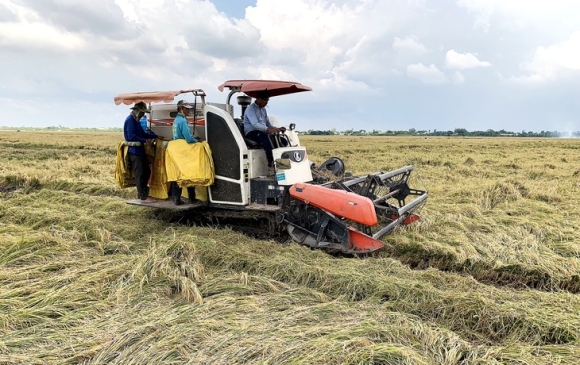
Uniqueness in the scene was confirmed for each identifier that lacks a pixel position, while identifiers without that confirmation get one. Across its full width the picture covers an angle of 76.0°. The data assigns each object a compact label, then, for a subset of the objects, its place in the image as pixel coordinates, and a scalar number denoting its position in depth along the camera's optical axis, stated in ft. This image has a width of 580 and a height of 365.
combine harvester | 16.76
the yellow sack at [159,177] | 21.91
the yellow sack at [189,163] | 19.07
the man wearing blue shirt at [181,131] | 19.20
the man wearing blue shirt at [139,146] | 20.84
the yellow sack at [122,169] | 21.80
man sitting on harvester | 20.42
